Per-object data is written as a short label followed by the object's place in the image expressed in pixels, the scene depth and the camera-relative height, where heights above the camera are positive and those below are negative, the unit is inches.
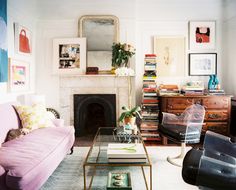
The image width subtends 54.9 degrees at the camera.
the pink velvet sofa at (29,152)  66.1 -24.1
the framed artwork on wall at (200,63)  177.0 +17.6
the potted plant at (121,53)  162.7 +23.6
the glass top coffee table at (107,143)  78.0 -26.8
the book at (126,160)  79.8 -26.2
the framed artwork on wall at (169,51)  176.6 +26.9
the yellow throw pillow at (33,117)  113.5 -16.3
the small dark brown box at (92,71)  169.9 +10.9
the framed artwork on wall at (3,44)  121.9 +22.7
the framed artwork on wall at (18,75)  136.3 +6.4
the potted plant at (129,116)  116.6 -15.9
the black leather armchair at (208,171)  60.9 -24.2
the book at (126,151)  80.4 -24.4
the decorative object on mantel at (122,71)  159.2 +10.2
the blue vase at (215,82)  162.7 +2.6
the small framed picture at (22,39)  143.2 +30.9
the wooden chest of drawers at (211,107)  151.3 -14.3
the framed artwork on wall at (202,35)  176.4 +39.3
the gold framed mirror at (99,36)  172.6 +37.7
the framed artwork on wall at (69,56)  171.9 +22.5
